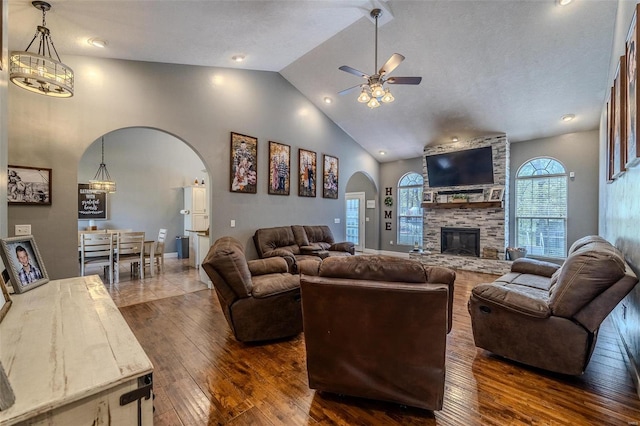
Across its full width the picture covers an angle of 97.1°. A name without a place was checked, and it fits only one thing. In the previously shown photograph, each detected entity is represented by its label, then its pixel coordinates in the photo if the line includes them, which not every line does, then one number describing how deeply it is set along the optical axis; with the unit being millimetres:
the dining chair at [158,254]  5672
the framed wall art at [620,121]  2594
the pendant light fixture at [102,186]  5863
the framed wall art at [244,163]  5152
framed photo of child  1487
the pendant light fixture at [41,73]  2162
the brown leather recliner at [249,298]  2652
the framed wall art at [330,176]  6895
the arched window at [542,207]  6023
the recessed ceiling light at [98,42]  3342
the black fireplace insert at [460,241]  6672
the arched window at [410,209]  8227
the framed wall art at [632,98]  1956
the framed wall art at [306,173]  6328
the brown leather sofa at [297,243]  5324
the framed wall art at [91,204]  6812
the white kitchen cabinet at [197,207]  7512
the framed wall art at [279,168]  5744
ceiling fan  3352
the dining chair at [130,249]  5258
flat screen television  6449
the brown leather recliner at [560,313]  1985
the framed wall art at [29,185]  3281
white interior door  9461
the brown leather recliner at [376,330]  1705
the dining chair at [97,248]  5102
